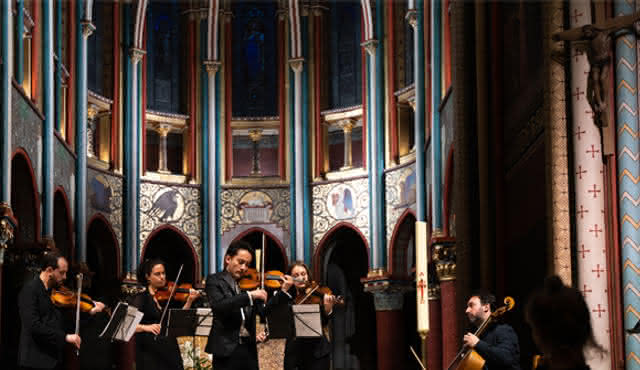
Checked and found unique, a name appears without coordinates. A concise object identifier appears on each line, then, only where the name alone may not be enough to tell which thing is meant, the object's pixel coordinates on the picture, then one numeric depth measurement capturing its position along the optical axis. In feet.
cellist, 31.14
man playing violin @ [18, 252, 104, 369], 33.71
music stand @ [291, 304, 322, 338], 41.42
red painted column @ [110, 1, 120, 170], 86.28
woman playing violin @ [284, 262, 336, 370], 43.24
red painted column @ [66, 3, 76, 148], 79.10
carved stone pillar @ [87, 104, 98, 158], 84.58
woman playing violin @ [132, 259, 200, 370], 39.83
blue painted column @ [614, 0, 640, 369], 33.35
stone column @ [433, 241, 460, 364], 63.38
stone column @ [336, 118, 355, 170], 89.20
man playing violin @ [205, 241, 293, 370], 33.60
